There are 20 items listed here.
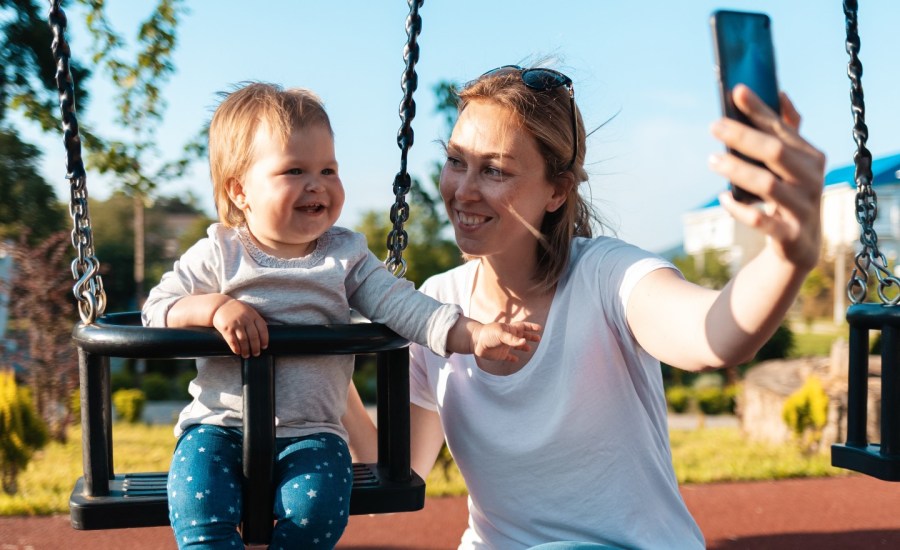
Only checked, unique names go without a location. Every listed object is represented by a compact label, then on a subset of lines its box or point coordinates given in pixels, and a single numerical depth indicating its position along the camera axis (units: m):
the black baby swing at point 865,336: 2.30
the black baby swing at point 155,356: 1.82
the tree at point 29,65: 8.00
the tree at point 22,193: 9.62
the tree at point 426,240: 11.87
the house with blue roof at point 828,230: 23.92
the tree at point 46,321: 8.73
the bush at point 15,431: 5.76
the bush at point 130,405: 10.65
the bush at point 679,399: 14.74
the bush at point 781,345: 15.67
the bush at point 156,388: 15.21
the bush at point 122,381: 15.43
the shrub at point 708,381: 16.23
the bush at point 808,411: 7.29
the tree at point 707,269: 20.84
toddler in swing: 1.83
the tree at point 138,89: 8.13
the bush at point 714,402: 14.69
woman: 2.14
